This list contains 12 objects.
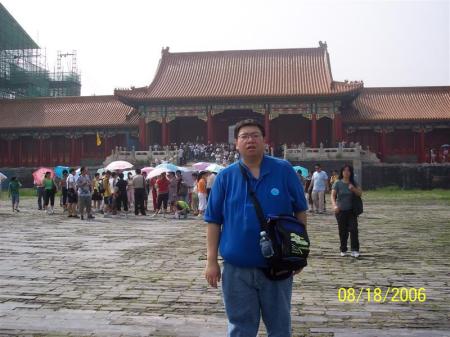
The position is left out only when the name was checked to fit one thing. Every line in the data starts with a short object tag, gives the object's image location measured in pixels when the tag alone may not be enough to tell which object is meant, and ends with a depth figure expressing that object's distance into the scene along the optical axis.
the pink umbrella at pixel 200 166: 21.54
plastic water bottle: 3.11
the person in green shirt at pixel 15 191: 17.56
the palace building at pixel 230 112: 32.56
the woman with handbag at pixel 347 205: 8.00
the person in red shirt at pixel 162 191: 15.23
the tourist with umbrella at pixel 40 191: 18.00
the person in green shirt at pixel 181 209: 15.20
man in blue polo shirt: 3.24
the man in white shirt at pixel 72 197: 15.21
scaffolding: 46.12
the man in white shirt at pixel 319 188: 15.91
